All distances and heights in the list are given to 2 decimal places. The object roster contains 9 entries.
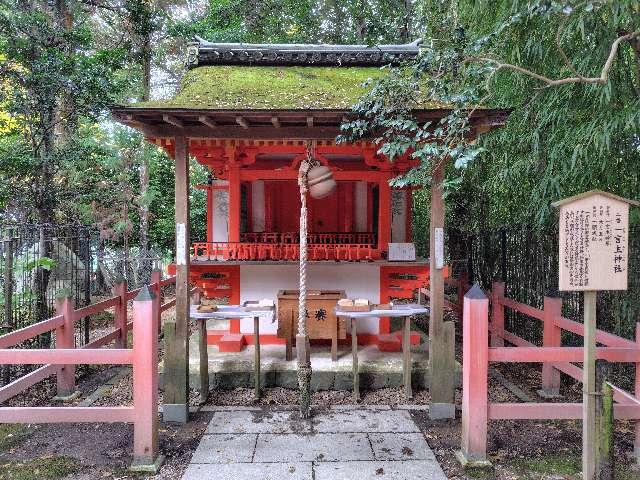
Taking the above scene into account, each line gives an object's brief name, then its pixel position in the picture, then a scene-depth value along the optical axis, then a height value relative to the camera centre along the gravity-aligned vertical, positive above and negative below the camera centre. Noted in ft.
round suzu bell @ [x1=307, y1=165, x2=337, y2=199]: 16.08 +2.00
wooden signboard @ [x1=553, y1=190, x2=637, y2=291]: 10.48 -0.23
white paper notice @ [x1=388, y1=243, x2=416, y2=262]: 20.49 -0.88
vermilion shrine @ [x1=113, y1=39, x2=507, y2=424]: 14.87 +2.68
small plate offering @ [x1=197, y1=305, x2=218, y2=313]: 16.44 -2.85
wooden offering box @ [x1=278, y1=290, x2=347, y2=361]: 19.44 -3.71
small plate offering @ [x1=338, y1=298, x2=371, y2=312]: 16.83 -2.83
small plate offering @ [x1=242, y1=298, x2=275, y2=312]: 16.89 -2.87
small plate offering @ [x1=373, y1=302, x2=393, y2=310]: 17.46 -3.00
